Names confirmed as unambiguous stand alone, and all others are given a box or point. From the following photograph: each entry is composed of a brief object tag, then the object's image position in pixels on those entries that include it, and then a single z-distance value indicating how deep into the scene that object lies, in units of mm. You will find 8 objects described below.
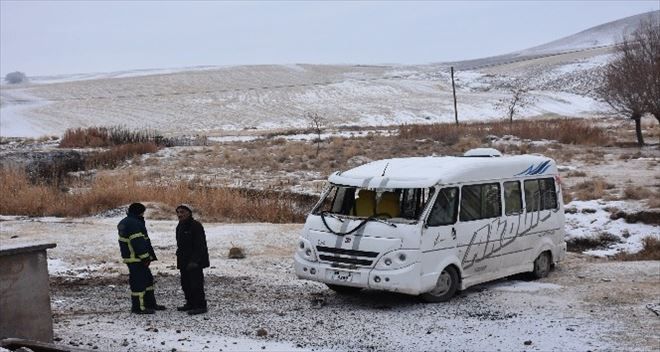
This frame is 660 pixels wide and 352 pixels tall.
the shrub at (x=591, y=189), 25078
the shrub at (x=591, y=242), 20141
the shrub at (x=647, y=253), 18422
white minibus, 11766
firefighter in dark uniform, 11320
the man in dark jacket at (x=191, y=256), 11438
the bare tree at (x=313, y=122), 72544
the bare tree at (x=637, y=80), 43594
